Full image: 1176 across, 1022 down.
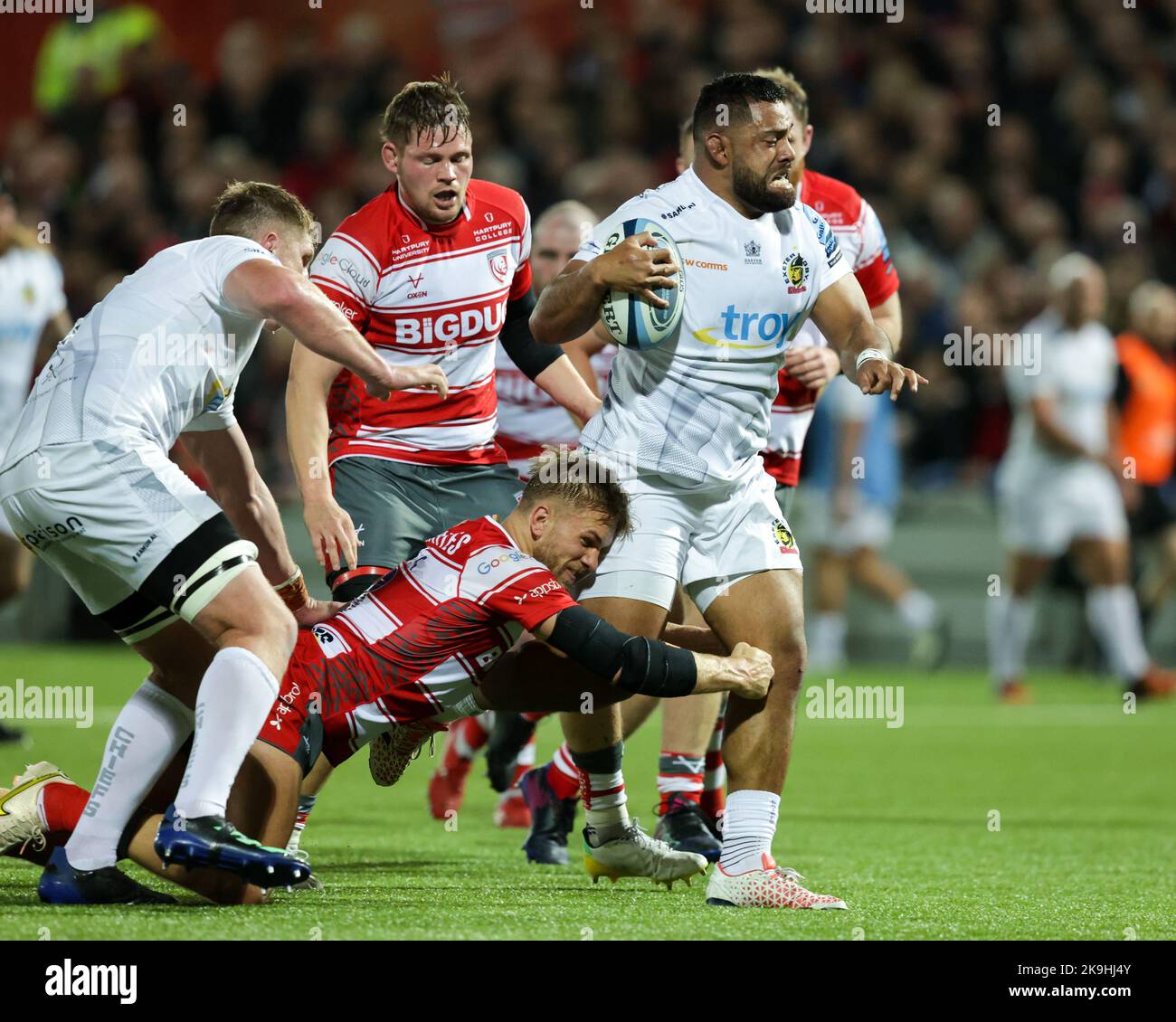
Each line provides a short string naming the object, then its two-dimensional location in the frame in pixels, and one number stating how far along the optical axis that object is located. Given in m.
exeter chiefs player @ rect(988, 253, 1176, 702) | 24.09
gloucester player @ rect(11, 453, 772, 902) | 9.38
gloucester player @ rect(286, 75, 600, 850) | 11.53
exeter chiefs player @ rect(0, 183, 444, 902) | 8.78
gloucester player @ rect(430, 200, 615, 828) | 13.81
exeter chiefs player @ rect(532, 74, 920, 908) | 9.77
